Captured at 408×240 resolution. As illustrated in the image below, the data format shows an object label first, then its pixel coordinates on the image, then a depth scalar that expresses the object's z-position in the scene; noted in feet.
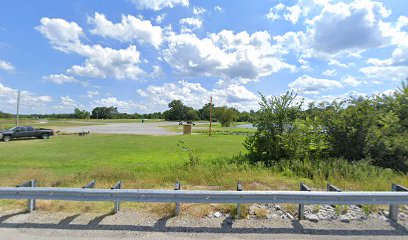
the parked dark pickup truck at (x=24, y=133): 80.18
